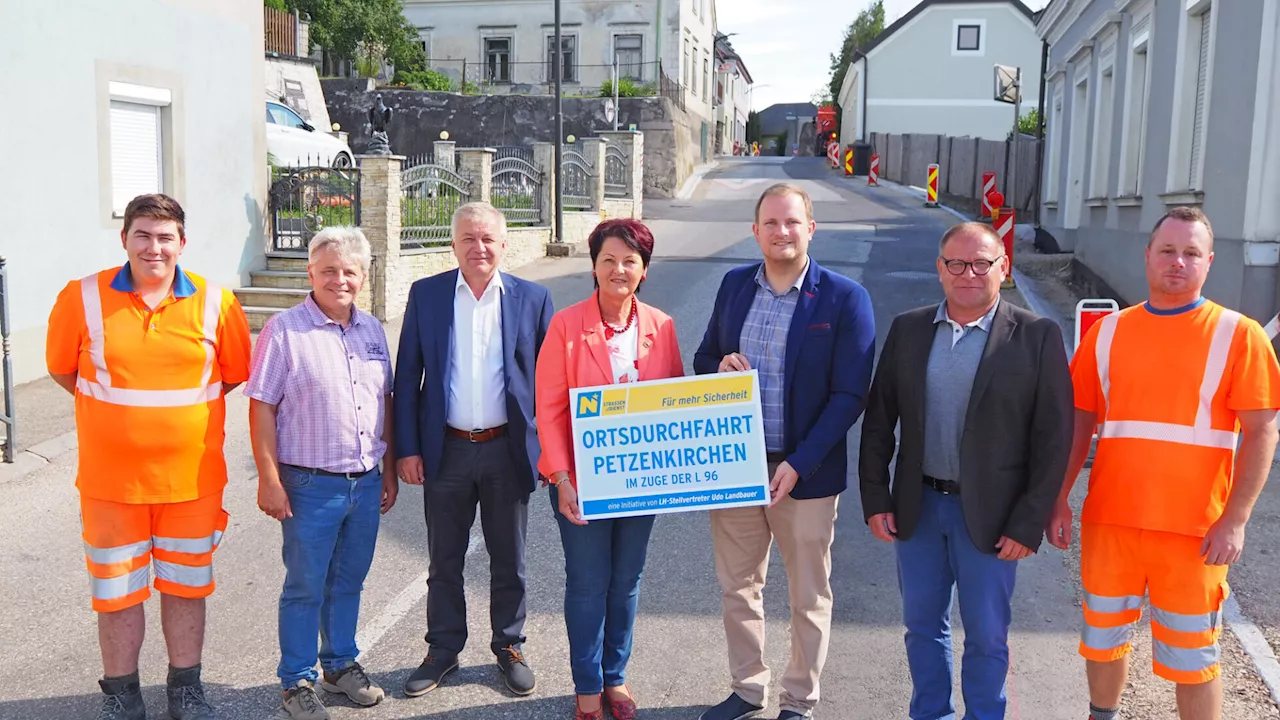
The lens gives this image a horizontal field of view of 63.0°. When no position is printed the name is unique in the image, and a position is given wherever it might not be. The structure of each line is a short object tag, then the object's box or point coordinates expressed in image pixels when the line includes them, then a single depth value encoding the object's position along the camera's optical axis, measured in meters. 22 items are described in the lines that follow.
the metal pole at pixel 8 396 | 7.63
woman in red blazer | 3.89
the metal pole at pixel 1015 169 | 21.12
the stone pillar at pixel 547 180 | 19.22
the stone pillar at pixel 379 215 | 13.34
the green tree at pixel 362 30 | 37.94
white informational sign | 3.82
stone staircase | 12.78
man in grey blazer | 3.52
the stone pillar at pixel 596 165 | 22.06
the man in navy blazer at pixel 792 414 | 3.83
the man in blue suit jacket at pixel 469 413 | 4.20
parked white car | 17.56
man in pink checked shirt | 3.93
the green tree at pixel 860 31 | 70.44
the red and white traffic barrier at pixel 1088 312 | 7.44
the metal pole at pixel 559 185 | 19.47
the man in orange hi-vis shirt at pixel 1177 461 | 3.38
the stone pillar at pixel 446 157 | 17.25
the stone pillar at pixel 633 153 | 24.86
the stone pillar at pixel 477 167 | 16.30
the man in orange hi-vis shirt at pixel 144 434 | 3.80
